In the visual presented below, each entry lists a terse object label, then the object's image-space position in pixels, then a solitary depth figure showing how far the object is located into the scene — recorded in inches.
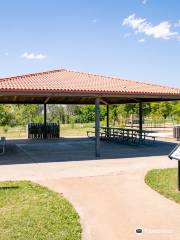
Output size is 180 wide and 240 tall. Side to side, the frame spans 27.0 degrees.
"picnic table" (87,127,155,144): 754.8
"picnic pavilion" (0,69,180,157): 523.0
